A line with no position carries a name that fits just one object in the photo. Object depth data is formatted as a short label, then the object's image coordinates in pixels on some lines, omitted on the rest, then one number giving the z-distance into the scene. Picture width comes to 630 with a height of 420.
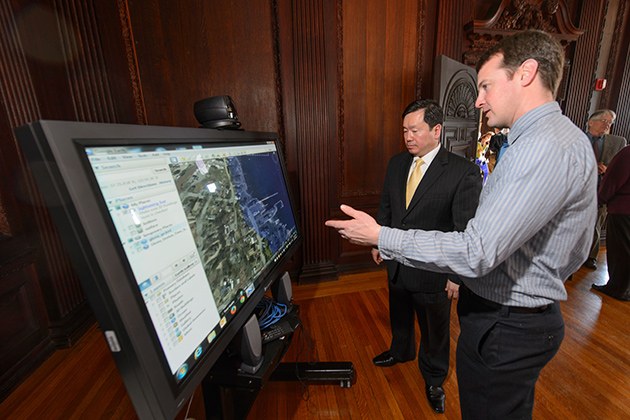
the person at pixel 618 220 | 2.51
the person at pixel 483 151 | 3.57
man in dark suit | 1.48
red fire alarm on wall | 3.63
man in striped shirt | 0.75
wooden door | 2.54
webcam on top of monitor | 1.05
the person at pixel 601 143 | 3.16
